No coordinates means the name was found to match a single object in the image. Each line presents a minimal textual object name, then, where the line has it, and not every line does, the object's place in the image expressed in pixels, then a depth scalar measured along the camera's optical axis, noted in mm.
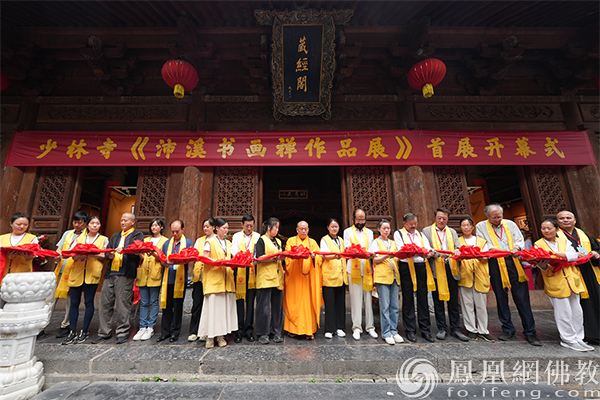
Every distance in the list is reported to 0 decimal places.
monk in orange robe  3650
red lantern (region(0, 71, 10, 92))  5514
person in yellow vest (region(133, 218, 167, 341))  3740
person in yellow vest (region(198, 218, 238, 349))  3336
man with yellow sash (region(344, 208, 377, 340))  3781
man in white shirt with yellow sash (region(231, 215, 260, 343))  3727
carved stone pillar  2533
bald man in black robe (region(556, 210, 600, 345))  3430
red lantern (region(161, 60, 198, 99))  4895
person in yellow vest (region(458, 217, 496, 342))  3624
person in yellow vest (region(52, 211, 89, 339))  3830
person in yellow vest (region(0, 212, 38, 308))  3664
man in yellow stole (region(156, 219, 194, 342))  3613
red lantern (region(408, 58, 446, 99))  4977
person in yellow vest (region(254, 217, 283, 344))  3541
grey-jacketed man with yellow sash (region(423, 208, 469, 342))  3673
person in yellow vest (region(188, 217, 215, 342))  3658
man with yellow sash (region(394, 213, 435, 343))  3600
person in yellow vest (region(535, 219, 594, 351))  3318
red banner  5758
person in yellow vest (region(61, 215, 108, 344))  3642
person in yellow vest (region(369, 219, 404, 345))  3564
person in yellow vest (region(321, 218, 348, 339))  3797
